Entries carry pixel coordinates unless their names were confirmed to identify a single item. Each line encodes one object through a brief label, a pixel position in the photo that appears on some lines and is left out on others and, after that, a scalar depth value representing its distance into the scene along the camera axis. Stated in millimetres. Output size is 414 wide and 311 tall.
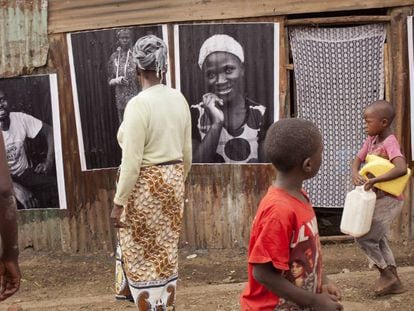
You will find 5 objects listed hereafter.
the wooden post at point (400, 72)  6176
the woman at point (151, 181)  3893
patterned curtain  6211
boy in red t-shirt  2520
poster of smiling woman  6195
